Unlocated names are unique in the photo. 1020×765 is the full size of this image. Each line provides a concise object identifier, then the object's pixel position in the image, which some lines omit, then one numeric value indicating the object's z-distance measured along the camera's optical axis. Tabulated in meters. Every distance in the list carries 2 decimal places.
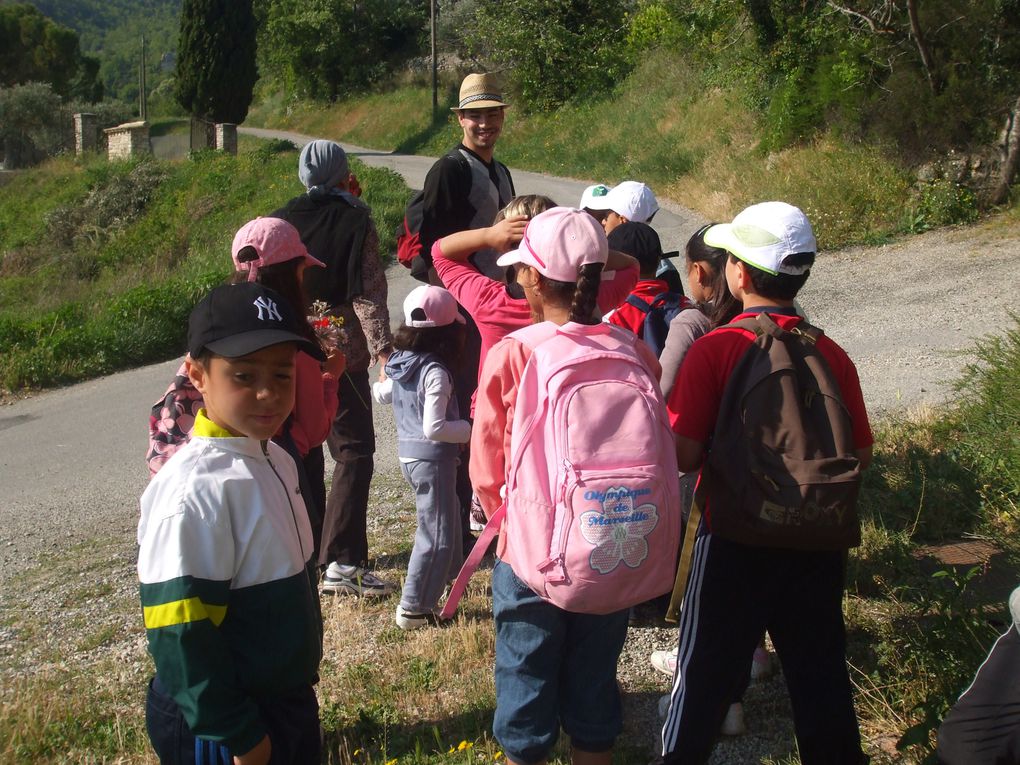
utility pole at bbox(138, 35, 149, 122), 52.81
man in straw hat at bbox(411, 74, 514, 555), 4.21
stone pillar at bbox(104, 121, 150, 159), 32.06
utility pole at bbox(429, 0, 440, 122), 36.59
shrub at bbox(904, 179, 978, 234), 13.30
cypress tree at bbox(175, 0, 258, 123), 34.31
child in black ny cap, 1.90
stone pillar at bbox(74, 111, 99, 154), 35.78
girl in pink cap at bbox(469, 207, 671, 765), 2.59
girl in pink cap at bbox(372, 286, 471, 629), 3.96
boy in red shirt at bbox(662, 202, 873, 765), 2.68
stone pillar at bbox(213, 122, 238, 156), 31.11
